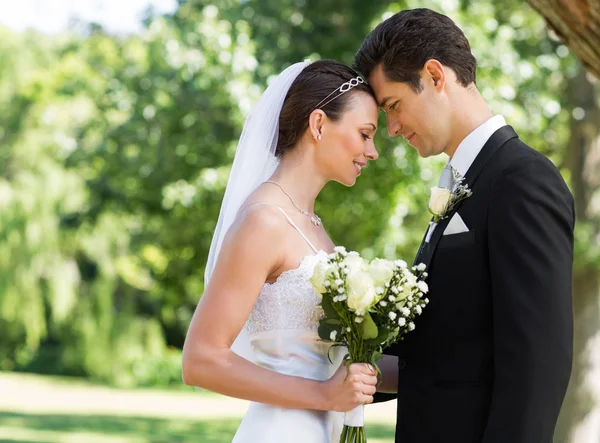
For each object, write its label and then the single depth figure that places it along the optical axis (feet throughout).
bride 9.59
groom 8.06
